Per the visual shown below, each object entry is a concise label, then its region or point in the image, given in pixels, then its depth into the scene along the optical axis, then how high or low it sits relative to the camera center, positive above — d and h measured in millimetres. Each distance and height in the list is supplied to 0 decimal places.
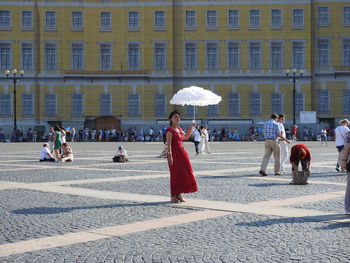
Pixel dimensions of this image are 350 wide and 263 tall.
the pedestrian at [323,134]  40269 -930
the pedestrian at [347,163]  8930 -635
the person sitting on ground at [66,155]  22078 -1213
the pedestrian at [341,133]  16230 -359
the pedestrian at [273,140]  15914 -517
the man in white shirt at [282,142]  16250 -597
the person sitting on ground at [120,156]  21125 -1216
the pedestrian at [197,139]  27741 -836
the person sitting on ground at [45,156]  22583 -1263
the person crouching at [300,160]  13289 -907
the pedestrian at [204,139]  27906 -839
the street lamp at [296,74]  49344 +3722
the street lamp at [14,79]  47719 +3486
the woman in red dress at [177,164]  10414 -743
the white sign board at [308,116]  47969 +282
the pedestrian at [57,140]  23383 -745
